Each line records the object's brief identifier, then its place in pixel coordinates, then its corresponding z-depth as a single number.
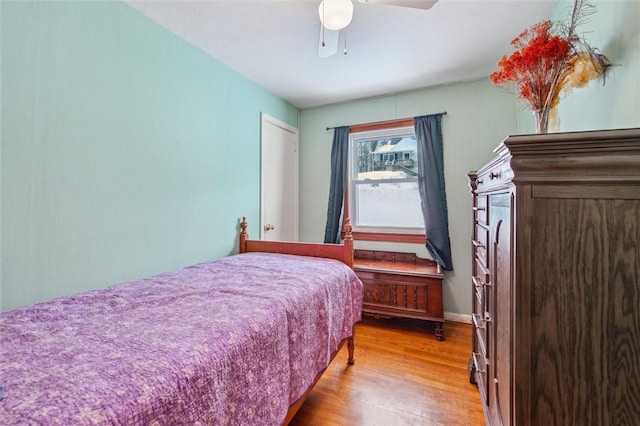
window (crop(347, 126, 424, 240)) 3.22
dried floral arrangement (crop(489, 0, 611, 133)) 1.05
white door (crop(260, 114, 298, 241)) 3.11
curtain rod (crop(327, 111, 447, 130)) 3.15
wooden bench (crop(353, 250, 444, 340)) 2.64
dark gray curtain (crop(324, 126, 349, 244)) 3.40
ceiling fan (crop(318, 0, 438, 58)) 1.40
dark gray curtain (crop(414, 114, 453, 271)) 2.92
